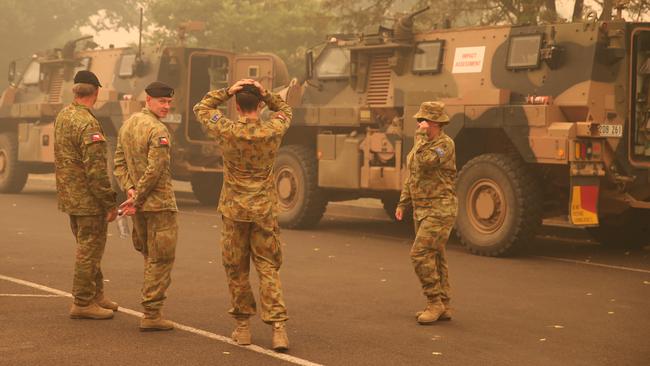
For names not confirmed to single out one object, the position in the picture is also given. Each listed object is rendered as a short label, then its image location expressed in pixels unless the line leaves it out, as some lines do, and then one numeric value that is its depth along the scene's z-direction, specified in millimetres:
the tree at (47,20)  41031
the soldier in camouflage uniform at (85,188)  8312
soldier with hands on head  7445
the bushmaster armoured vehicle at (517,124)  12570
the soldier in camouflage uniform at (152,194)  7926
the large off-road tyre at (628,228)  13898
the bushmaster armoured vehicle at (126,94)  18812
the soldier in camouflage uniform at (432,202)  8727
